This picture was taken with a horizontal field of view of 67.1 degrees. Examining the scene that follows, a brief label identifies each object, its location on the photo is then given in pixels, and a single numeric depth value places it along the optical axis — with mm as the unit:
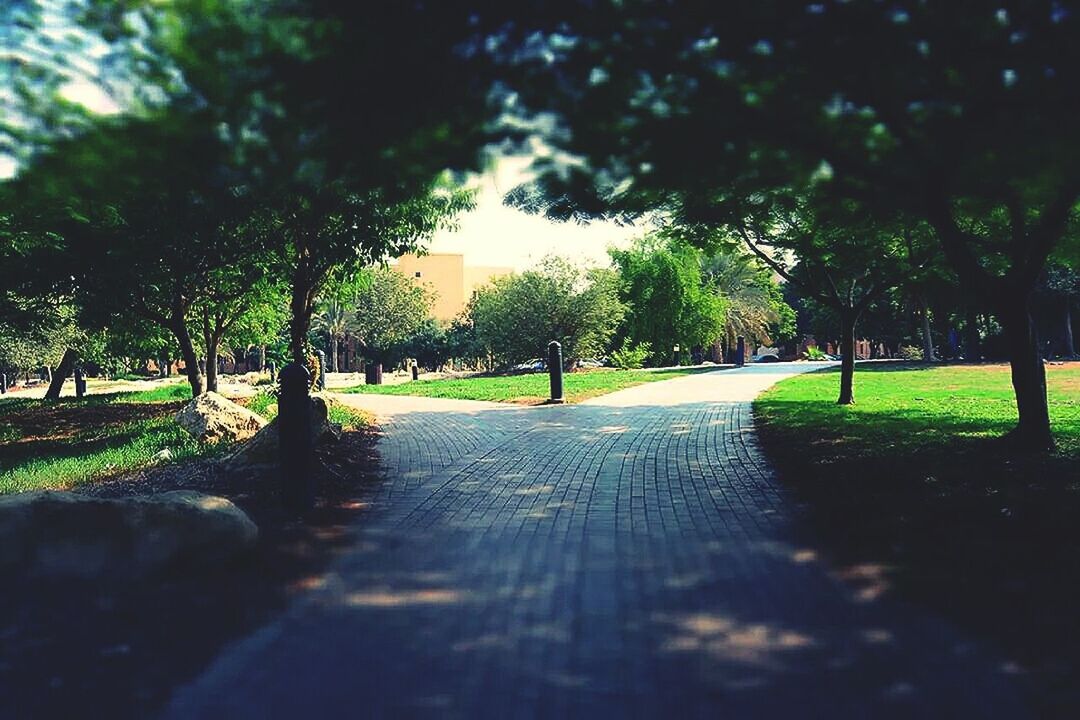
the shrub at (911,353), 51438
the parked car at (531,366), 35938
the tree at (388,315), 47469
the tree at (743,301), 56219
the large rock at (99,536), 4812
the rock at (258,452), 8773
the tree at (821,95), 3926
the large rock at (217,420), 11695
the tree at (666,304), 44406
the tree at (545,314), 35656
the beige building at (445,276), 77625
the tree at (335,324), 50562
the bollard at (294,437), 6672
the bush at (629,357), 39625
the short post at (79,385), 29484
